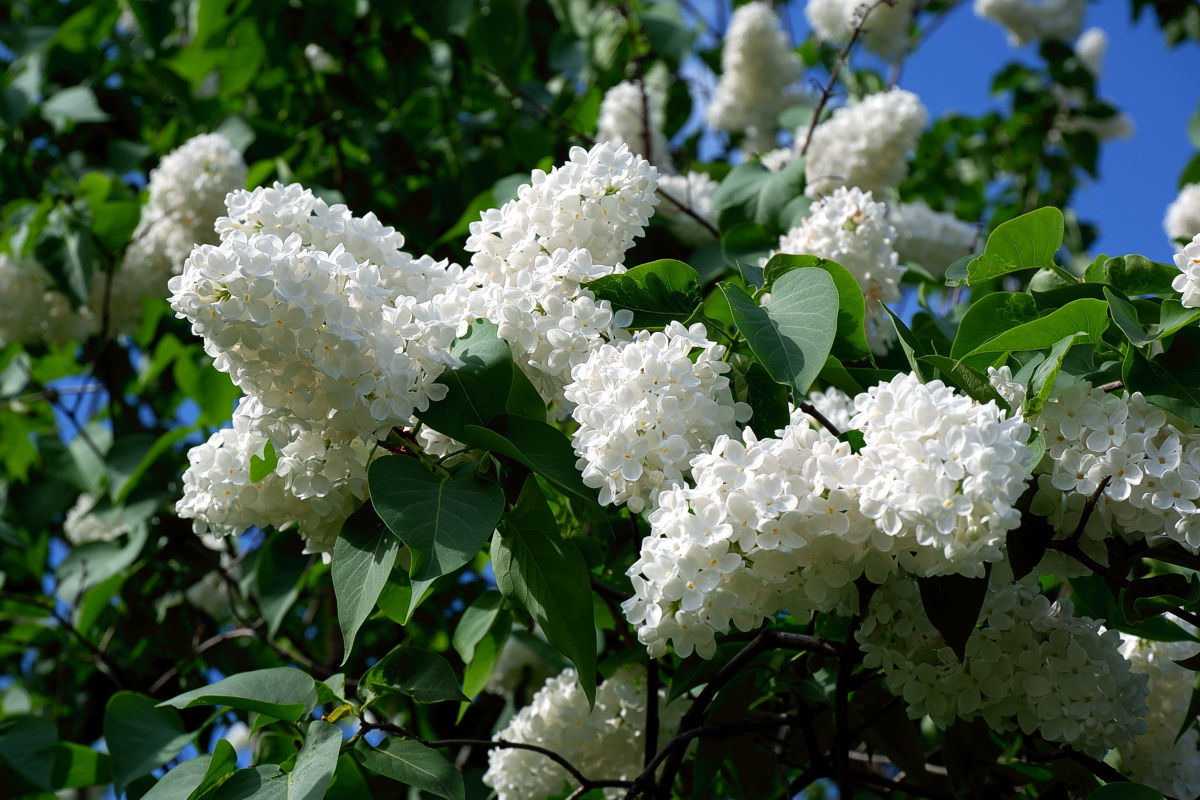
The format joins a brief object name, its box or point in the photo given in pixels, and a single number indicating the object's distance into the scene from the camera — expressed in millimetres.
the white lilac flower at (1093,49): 6629
